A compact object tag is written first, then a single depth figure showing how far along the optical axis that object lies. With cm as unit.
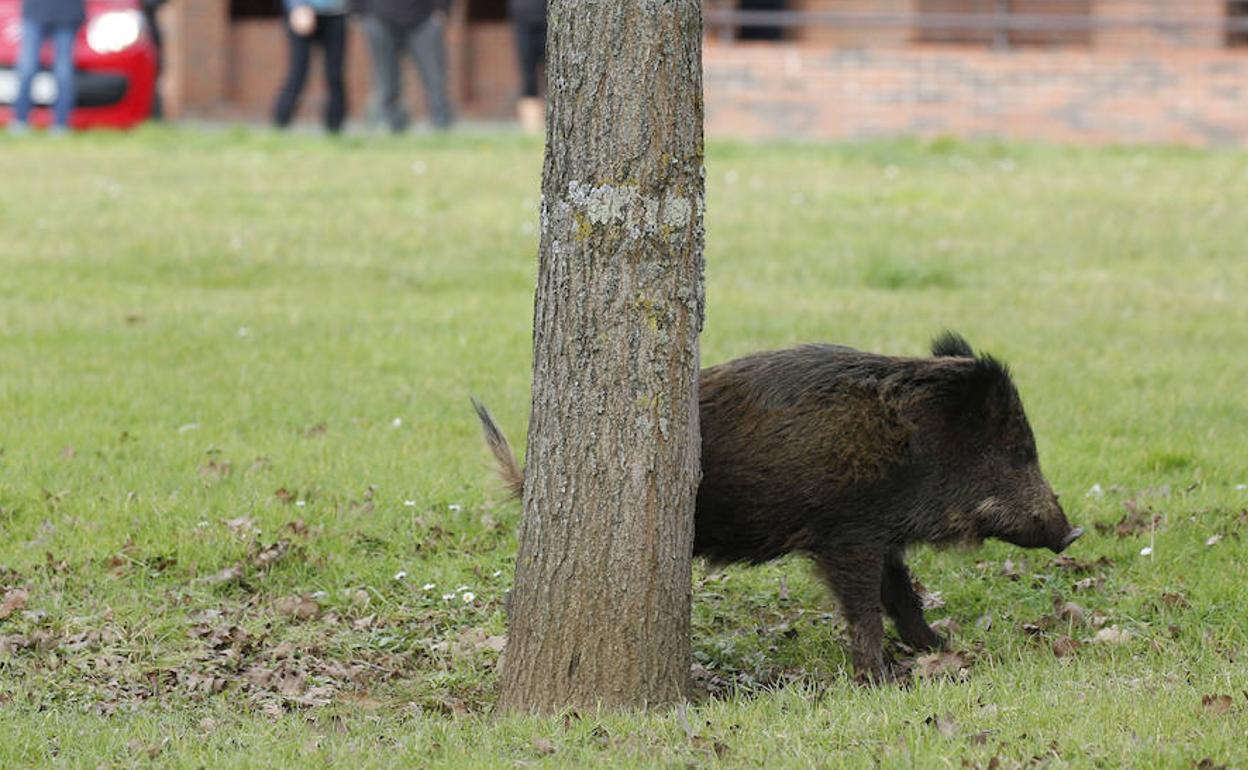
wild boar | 1312
